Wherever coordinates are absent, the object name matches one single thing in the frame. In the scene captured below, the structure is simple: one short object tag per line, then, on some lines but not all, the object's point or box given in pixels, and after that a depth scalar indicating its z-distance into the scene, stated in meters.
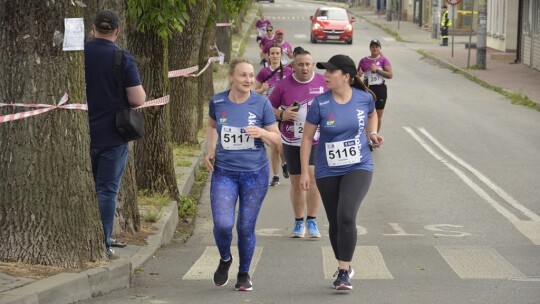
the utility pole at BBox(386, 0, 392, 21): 72.41
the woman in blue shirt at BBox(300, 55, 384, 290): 9.34
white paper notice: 8.94
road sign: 42.72
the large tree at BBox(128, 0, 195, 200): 12.97
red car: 52.72
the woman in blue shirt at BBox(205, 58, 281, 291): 9.34
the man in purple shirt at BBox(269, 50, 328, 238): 12.11
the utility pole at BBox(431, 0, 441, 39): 55.46
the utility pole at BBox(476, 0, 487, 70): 38.09
